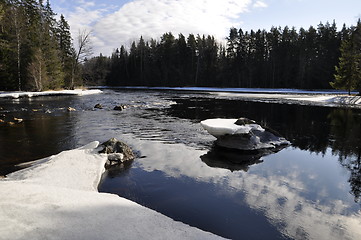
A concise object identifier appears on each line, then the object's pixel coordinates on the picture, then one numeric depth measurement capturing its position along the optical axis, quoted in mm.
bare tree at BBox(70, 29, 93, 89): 45125
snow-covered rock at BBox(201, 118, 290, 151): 9836
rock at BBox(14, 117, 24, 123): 15111
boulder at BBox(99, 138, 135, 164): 8180
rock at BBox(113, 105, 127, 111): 21553
